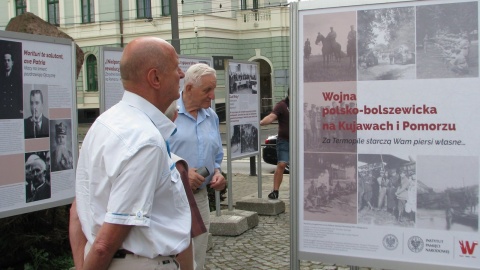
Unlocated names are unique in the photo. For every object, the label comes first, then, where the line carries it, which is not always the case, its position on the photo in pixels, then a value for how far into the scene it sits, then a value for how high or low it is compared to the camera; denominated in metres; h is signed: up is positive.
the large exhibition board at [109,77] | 5.37 +0.34
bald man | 1.83 -0.22
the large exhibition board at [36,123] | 4.22 -0.07
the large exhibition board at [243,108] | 7.45 +0.04
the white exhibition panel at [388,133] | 3.15 -0.14
